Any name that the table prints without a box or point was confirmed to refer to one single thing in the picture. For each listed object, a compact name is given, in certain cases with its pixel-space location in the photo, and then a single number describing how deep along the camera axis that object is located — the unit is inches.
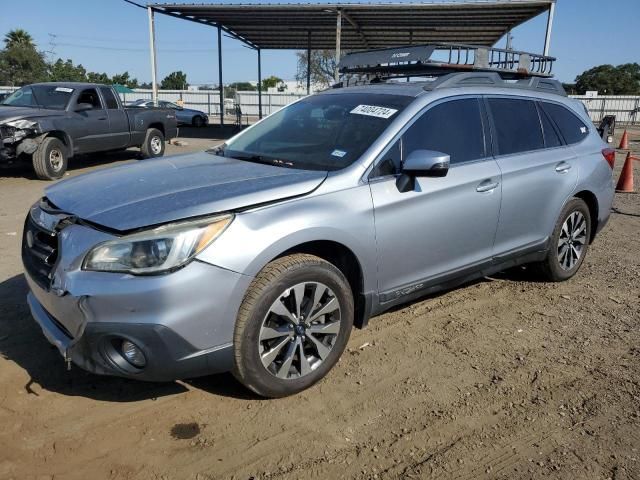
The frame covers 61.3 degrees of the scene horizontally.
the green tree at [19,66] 2370.8
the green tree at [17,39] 2522.1
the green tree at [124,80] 3080.0
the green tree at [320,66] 2196.0
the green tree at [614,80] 2573.8
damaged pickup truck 387.2
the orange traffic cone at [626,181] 398.5
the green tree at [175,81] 3367.1
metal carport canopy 725.9
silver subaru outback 101.9
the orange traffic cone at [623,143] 784.1
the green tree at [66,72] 2426.2
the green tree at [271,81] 3328.7
